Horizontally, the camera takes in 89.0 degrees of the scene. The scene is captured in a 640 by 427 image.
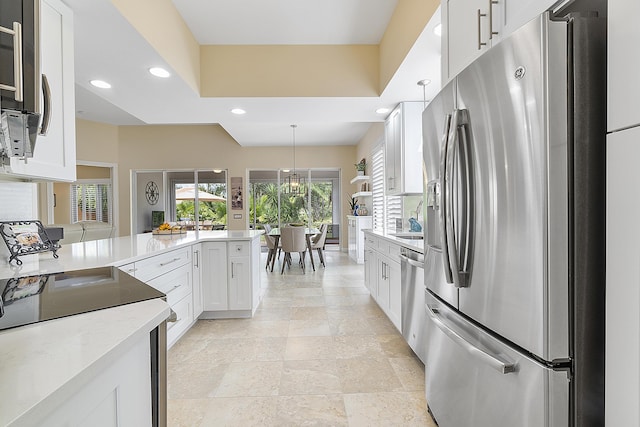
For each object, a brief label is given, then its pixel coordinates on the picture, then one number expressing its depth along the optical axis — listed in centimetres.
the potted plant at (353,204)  722
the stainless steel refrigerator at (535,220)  91
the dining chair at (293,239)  575
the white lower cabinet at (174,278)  211
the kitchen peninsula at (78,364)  50
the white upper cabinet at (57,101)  164
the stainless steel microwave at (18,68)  76
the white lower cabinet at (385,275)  274
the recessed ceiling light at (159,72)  279
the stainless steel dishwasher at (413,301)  215
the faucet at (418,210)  390
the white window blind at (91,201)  754
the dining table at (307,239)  608
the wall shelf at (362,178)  667
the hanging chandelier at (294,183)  827
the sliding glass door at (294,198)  837
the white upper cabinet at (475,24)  119
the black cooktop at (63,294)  84
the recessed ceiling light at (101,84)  305
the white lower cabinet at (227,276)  325
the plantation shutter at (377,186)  560
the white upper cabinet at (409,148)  370
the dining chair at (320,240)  639
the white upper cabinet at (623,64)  75
